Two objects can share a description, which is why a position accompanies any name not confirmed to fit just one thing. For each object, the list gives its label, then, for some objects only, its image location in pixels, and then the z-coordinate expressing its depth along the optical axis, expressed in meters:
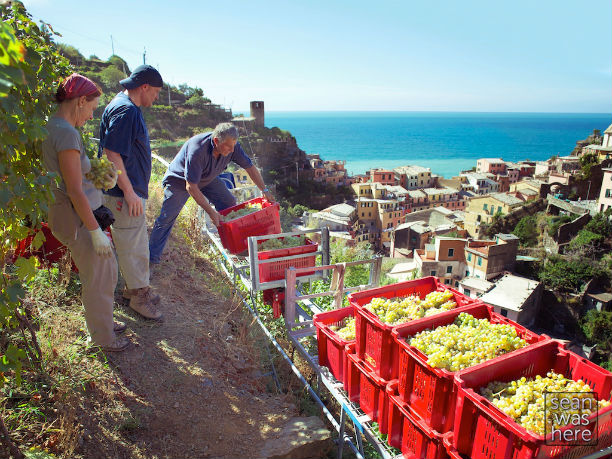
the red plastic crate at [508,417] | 1.76
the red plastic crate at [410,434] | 2.16
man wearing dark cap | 2.82
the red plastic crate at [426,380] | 2.11
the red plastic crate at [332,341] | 2.90
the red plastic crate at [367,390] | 2.53
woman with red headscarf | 2.27
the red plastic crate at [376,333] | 2.48
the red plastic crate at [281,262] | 3.73
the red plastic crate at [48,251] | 3.14
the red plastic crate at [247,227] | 4.07
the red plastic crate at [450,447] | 2.03
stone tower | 45.25
